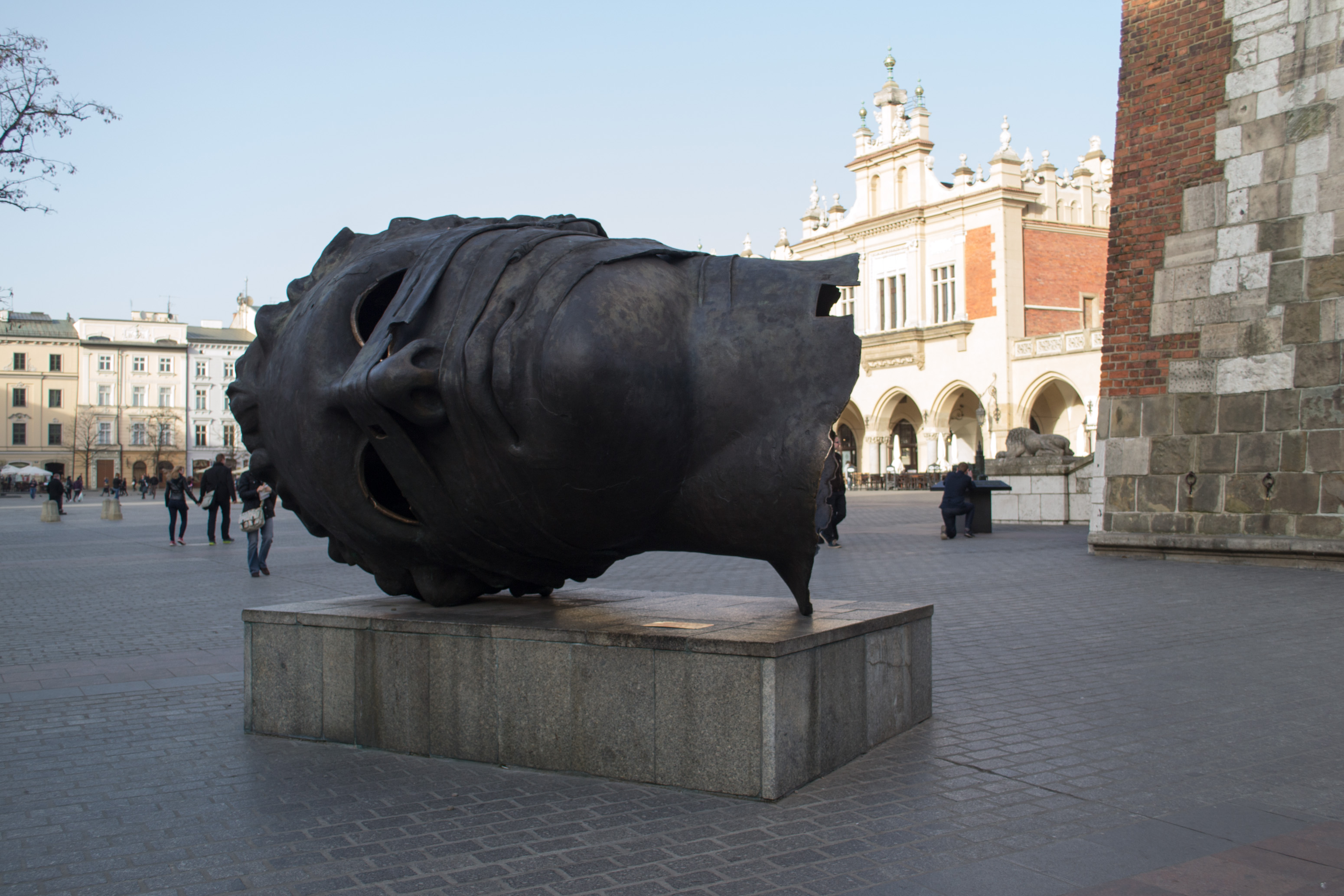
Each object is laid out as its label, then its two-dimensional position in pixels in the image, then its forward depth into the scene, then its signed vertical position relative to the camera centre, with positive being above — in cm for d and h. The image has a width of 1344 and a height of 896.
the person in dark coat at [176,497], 1902 -71
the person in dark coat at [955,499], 1744 -71
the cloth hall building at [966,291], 4053 +648
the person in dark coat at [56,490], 3253 -102
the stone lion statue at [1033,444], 2109 +20
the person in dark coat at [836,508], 1597 -82
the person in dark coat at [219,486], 1770 -49
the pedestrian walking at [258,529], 1271 -86
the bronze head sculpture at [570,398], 394 +22
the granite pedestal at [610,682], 409 -94
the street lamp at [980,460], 2333 -11
